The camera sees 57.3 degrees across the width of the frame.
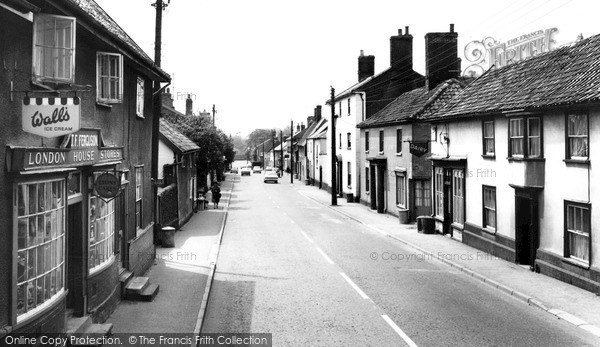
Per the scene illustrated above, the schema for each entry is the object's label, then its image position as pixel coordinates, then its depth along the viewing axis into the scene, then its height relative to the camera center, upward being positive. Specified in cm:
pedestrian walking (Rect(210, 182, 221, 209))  3734 -88
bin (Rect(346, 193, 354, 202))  4303 -127
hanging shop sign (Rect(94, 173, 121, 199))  1021 -7
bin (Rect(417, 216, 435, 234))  2561 -203
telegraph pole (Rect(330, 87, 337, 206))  3903 +27
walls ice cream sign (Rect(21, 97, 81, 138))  714 +86
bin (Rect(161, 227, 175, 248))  2134 -218
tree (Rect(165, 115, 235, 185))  4053 +314
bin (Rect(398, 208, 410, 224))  2942 -190
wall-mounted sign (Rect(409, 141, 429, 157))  2609 +155
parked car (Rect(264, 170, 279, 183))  6881 +37
